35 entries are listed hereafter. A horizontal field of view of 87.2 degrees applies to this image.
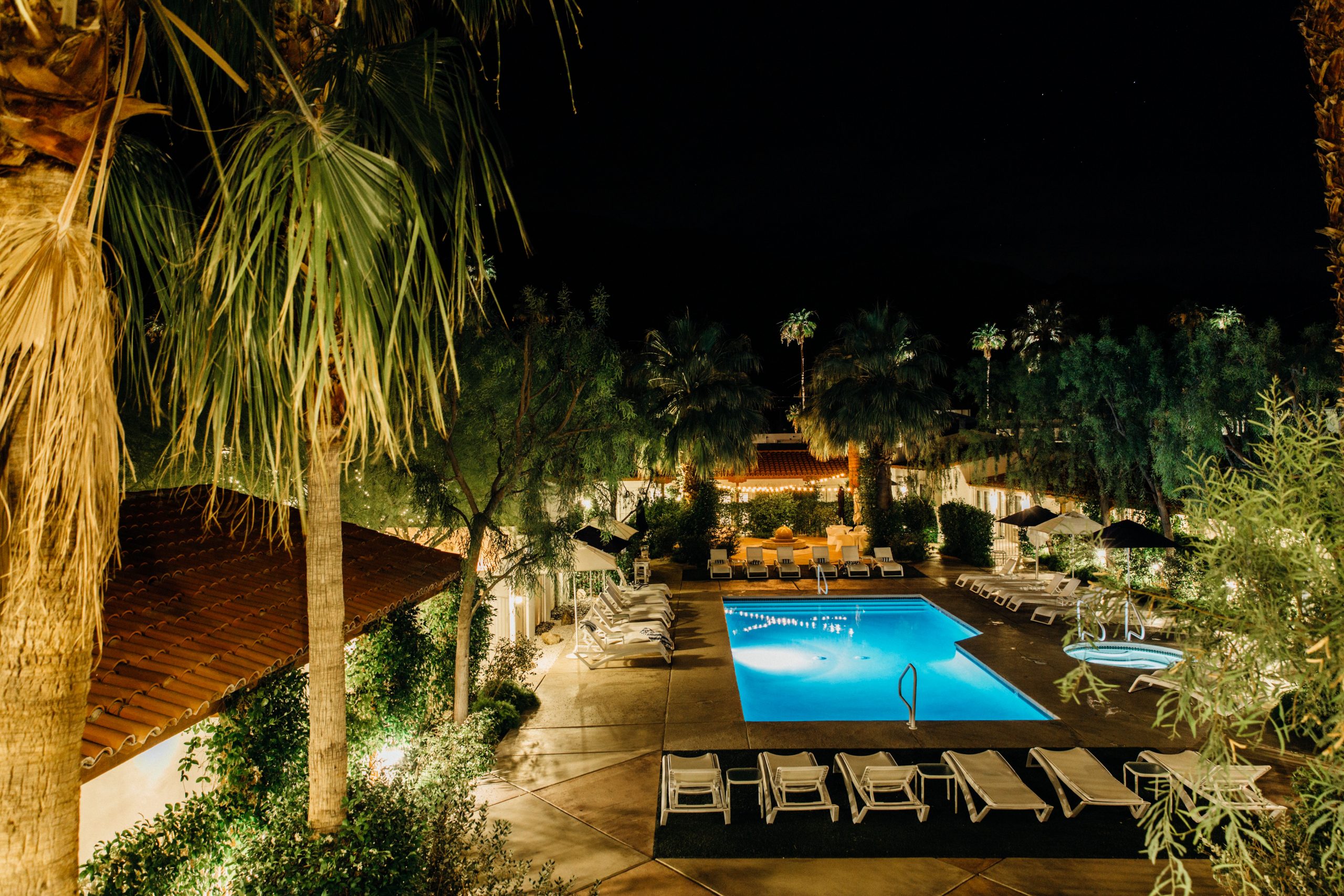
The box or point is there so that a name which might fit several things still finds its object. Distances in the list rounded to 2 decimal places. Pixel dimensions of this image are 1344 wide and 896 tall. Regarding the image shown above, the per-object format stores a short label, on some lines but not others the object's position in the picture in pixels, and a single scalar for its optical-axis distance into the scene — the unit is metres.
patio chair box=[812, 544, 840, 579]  21.00
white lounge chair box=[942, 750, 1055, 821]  7.33
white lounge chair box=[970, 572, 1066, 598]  18.02
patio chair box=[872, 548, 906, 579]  21.16
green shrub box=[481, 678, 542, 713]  10.88
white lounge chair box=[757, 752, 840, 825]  7.49
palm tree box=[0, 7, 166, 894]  2.29
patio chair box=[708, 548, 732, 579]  21.67
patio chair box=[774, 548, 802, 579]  21.48
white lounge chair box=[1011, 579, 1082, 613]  16.84
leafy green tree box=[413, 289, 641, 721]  9.33
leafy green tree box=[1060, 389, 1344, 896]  2.90
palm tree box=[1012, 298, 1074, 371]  50.66
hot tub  13.23
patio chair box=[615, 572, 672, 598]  18.00
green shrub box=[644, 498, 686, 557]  25.45
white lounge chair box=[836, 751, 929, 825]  7.49
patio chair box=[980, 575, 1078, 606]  17.34
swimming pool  12.42
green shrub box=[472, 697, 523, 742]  9.90
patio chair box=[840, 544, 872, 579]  21.27
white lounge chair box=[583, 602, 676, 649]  13.97
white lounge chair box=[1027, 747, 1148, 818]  7.31
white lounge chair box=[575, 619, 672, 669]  13.33
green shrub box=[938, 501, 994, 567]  23.02
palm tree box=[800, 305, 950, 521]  23.61
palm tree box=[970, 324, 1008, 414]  53.84
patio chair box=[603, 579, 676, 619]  16.69
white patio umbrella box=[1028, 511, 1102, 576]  17.97
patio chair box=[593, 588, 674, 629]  15.47
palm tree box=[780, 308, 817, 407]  43.81
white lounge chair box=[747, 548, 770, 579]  21.62
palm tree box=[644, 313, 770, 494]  23.55
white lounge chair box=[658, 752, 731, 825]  7.51
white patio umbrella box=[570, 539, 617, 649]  13.00
